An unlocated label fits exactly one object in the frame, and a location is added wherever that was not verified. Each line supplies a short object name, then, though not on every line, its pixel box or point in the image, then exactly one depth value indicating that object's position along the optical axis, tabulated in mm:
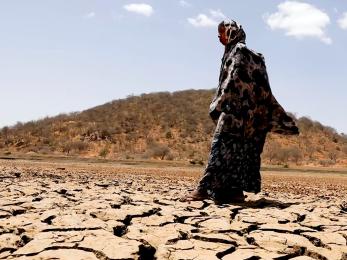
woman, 4812
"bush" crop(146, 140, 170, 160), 29156
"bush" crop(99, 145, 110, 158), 29622
